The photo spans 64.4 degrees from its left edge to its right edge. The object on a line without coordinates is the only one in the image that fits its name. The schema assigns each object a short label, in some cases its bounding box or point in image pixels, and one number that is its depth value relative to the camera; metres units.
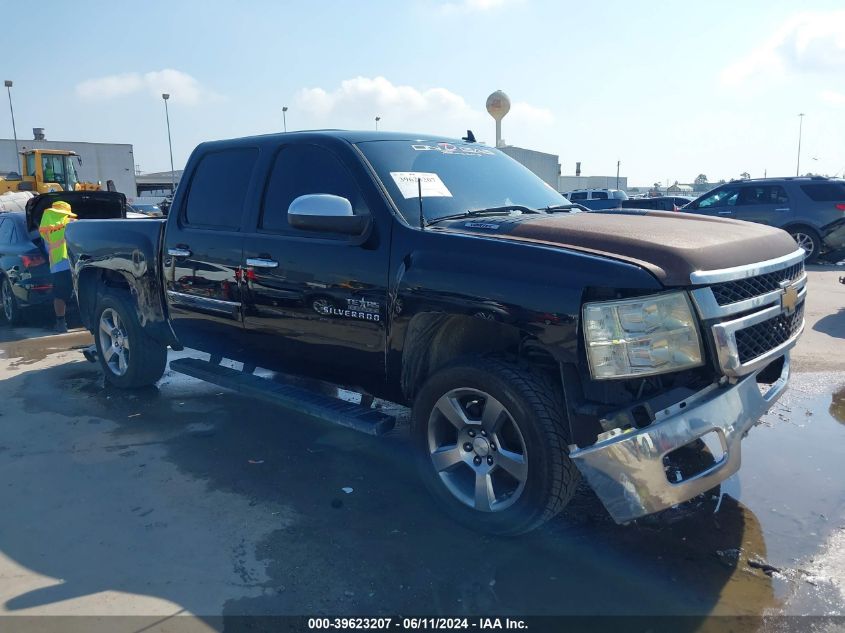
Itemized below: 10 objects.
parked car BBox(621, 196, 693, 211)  15.22
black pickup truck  2.78
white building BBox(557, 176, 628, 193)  66.62
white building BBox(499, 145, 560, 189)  46.46
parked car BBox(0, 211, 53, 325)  8.67
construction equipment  23.75
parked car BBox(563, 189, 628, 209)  25.45
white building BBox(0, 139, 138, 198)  40.06
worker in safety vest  8.49
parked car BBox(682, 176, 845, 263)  13.32
